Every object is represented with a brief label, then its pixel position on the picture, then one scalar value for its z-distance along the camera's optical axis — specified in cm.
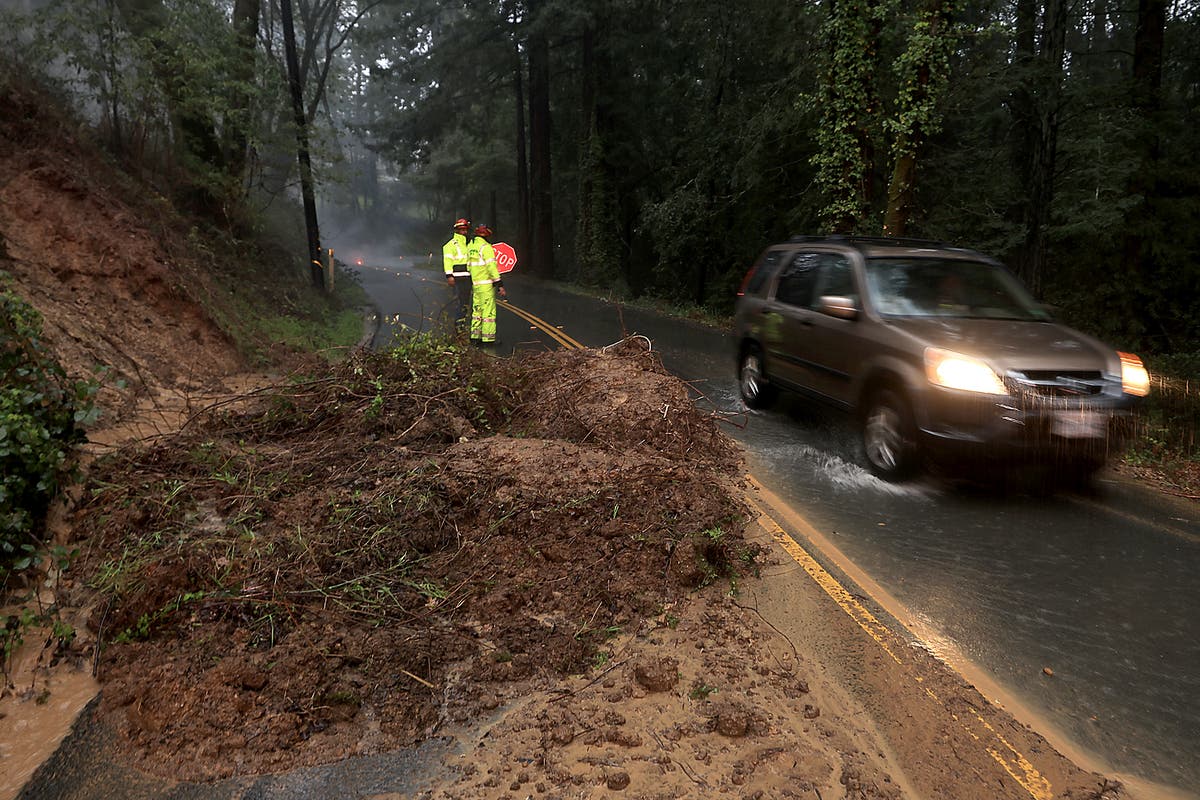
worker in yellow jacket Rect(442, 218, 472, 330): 1047
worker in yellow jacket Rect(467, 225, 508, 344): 1041
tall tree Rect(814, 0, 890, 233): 1302
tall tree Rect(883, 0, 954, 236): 1105
